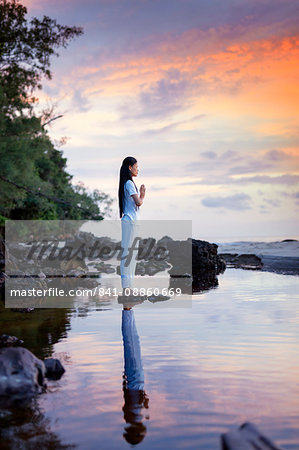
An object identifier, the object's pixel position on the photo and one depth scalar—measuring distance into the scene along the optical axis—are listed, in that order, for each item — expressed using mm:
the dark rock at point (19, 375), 3857
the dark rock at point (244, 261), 21564
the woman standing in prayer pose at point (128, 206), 9078
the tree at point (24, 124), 25031
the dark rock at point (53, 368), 4483
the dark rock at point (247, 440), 2402
